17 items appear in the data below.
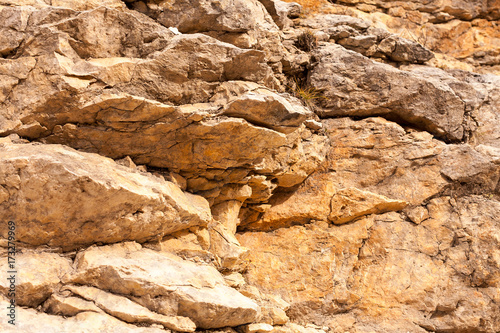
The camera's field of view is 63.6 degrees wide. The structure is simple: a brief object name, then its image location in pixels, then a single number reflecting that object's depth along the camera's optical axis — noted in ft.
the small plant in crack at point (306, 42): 28.45
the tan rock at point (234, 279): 20.58
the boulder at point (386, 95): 26.99
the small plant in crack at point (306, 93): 27.20
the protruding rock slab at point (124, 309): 14.70
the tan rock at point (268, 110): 18.76
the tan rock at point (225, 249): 20.80
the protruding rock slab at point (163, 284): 15.38
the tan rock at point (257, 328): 17.45
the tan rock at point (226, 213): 22.61
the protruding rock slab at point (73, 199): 15.34
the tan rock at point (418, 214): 24.64
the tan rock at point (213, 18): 21.86
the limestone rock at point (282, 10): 27.40
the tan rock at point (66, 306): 14.53
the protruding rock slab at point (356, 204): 24.56
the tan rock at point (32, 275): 14.40
